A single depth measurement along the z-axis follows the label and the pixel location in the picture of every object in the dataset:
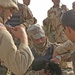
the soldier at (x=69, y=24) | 3.54
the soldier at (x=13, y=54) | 3.28
